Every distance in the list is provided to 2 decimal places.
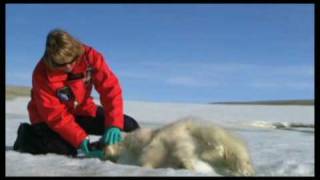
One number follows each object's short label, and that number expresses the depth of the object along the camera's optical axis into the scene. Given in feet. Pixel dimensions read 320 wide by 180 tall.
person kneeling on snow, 13.01
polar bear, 10.98
